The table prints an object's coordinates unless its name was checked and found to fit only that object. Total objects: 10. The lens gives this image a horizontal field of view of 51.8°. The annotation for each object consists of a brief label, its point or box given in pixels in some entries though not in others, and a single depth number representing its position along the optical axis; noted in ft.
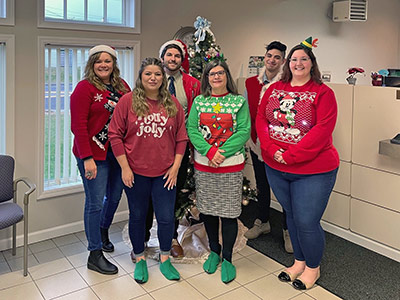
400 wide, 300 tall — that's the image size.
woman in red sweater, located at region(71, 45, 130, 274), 8.38
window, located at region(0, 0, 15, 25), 9.64
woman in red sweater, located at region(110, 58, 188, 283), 8.14
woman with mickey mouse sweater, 7.89
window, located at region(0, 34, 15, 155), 9.78
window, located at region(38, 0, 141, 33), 10.43
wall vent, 15.53
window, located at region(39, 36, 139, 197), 10.61
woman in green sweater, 8.48
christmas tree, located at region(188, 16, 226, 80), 10.65
